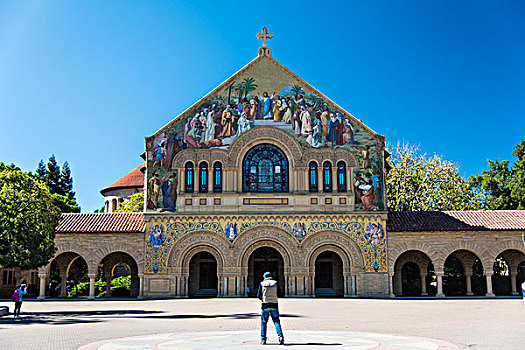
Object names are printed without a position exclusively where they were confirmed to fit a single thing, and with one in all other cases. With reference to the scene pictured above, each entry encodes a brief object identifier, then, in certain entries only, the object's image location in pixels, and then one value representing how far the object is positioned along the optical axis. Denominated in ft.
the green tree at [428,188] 178.60
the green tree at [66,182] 233.14
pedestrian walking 72.38
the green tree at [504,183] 167.69
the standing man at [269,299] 44.27
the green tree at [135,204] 160.25
